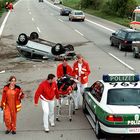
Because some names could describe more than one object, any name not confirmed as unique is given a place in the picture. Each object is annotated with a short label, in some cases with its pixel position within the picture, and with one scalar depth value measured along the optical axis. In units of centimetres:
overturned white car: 2438
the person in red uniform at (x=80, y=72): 1384
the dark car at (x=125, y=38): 2853
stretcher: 1268
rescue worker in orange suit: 1134
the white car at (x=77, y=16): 5628
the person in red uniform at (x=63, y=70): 1355
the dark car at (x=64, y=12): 6781
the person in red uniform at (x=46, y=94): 1159
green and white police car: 1014
